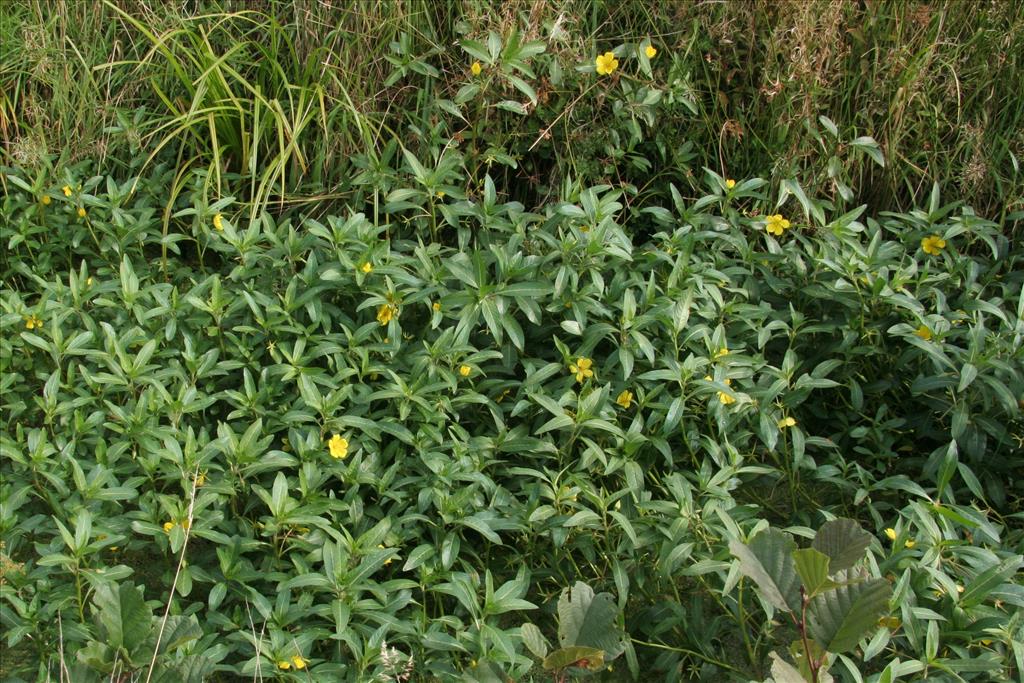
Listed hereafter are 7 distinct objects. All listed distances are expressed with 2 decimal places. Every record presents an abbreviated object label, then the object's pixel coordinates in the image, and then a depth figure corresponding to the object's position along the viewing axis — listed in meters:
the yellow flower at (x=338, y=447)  2.63
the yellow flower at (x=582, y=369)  2.80
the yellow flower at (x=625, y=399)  2.78
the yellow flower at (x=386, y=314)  2.91
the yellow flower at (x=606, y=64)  3.40
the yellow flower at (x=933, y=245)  3.23
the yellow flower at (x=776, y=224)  3.24
